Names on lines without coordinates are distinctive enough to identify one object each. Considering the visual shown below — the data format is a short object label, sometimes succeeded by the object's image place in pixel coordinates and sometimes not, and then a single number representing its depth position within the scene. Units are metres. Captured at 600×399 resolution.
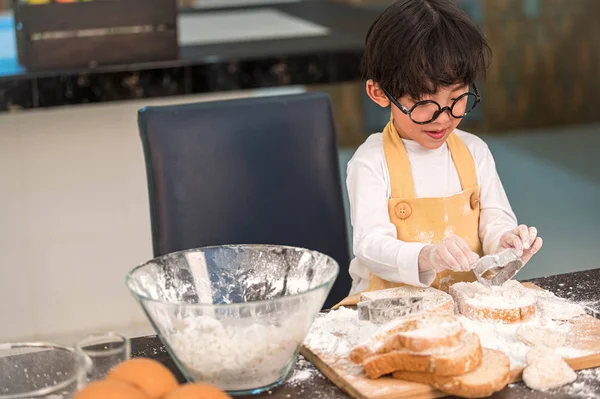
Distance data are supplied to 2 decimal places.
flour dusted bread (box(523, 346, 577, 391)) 1.37
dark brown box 2.79
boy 1.67
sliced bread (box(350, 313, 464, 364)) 1.36
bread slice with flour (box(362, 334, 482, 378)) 1.34
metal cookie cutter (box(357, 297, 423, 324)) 1.51
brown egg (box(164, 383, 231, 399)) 1.21
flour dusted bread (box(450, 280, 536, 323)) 1.53
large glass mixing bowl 1.35
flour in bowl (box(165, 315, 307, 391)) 1.36
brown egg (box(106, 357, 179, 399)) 1.24
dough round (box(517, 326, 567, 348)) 1.45
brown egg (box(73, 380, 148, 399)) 1.17
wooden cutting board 1.35
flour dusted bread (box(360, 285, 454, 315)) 1.51
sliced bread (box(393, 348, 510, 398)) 1.33
